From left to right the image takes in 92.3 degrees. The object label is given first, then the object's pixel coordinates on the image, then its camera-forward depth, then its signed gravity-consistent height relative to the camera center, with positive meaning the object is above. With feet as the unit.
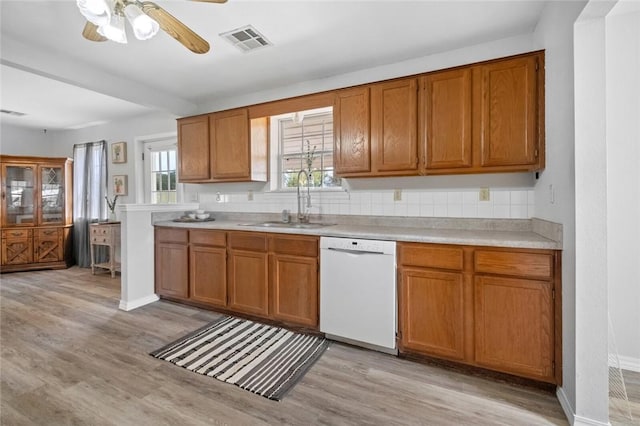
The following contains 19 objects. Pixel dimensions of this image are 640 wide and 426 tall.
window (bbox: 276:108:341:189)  11.00 +2.30
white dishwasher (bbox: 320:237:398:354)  7.39 -2.10
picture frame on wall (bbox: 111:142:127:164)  16.05 +3.06
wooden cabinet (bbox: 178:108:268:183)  11.02 +2.34
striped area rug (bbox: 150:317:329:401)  6.55 -3.59
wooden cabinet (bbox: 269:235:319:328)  8.50 -1.99
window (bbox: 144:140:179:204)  14.76 +1.88
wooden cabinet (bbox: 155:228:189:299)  10.87 -1.90
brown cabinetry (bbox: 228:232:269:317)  9.28 -1.98
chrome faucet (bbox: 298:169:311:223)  10.73 +0.03
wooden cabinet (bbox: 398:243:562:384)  6.01 -2.12
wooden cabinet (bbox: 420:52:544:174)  7.02 +2.20
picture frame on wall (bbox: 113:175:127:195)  16.05 +1.36
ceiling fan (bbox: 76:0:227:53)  4.96 +3.35
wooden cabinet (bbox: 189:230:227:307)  10.06 -1.93
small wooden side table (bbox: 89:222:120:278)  15.21 -1.46
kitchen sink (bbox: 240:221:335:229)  9.53 -0.52
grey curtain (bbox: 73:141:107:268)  17.03 +0.64
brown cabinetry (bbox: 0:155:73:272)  15.69 -0.07
